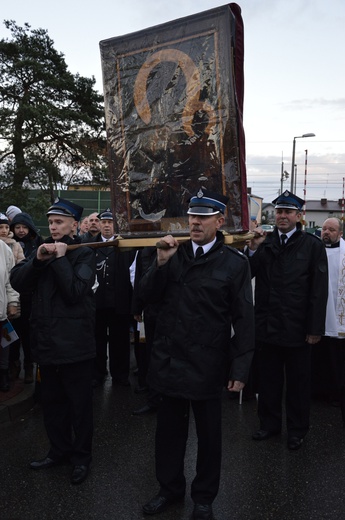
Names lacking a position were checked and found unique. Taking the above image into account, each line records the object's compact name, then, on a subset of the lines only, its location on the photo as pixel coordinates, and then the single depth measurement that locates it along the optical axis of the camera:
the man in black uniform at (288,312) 4.21
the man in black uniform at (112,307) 5.72
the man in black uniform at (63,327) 3.47
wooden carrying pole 3.34
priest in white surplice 5.21
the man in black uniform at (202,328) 3.07
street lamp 25.44
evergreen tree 17.70
